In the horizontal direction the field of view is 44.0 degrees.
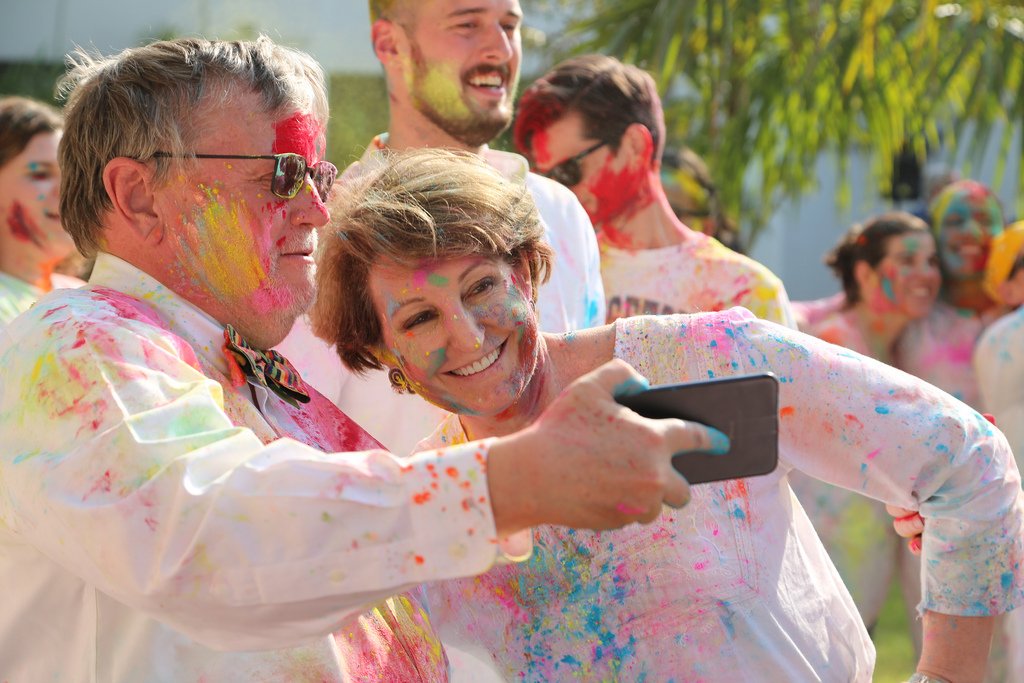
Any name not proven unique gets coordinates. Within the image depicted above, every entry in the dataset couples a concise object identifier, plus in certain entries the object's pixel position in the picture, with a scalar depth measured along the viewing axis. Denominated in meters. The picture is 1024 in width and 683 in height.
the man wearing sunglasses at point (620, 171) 4.08
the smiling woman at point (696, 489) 2.04
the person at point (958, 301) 5.68
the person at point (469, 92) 3.46
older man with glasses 1.42
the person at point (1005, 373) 4.62
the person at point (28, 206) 4.66
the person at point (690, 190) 5.79
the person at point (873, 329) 5.35
